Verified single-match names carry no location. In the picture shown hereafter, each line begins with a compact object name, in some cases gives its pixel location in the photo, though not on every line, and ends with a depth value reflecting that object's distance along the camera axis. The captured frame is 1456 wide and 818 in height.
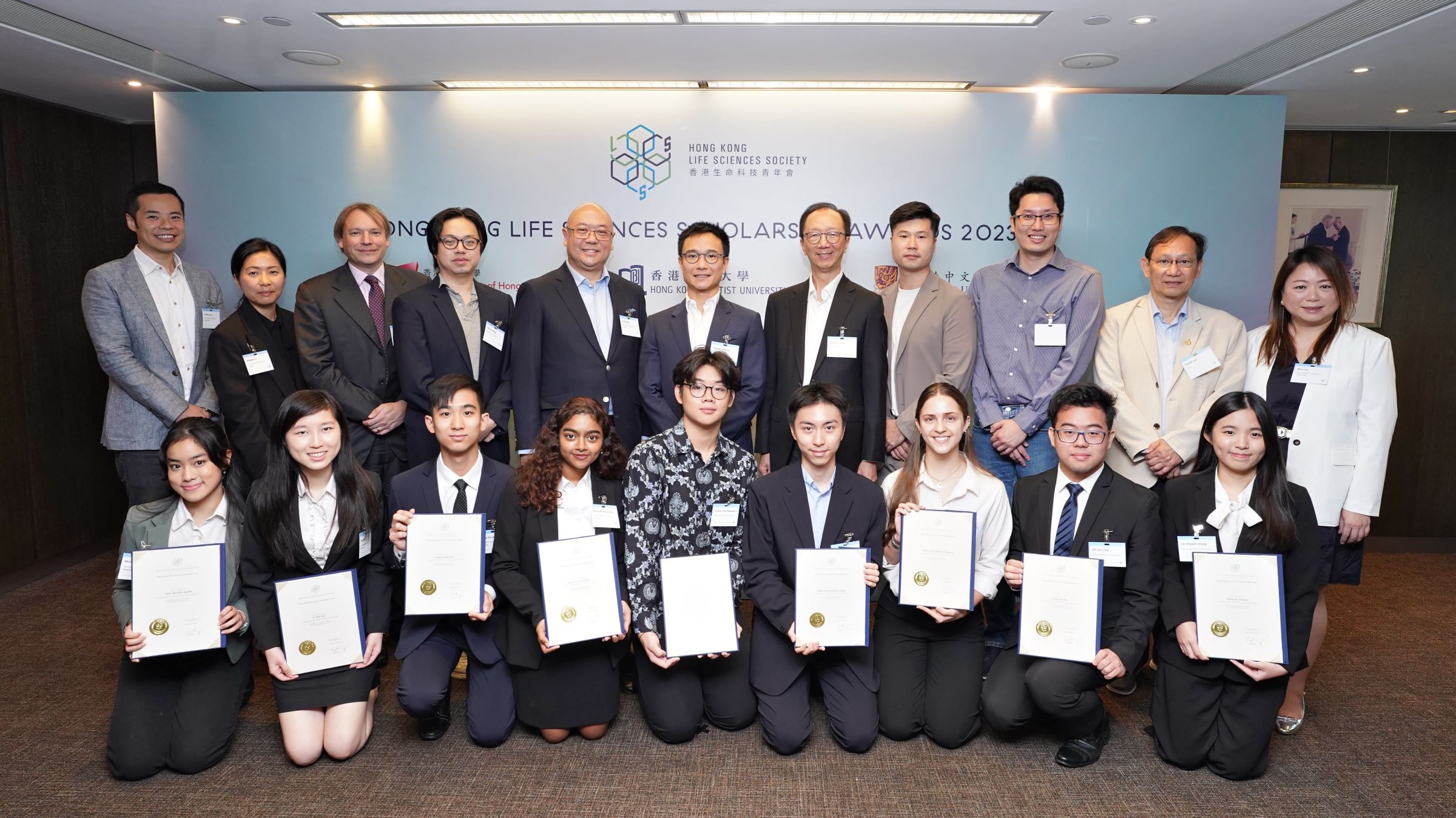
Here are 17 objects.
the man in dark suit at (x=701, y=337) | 4.05
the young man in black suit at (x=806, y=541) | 3.18
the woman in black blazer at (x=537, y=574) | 3.20
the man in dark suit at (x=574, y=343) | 4.10
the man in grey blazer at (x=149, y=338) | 4.26
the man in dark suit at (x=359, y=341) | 4.16
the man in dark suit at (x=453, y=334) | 4.11
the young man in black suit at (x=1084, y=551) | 3.05
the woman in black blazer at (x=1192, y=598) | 2.96
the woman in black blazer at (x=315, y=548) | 3.04
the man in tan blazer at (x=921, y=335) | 4.03
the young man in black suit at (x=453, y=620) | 3.18
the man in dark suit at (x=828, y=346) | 3.99
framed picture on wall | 5.96
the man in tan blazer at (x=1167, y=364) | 3.79
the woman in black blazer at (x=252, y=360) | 4.13
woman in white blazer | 3.42
